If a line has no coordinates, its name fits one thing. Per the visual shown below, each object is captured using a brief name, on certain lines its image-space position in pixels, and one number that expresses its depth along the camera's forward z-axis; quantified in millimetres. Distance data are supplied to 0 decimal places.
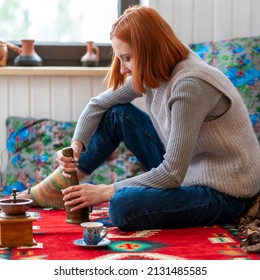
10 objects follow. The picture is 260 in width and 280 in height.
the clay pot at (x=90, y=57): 4327
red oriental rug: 2411
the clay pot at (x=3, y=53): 4178
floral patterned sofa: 4006
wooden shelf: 4145
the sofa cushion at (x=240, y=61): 3965
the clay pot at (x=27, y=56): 4227
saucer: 2510
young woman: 2785
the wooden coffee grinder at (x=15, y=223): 2496
